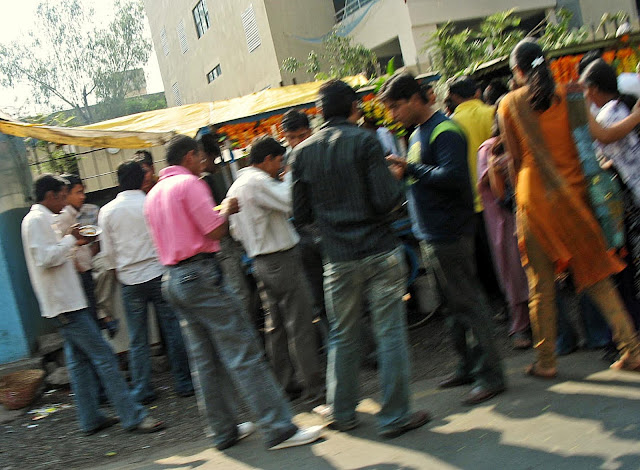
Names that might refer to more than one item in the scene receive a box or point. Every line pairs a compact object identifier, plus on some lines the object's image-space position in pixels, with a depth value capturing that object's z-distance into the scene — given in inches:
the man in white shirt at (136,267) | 217.5
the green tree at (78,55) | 1524.4
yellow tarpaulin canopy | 285.7
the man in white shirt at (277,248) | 184.1
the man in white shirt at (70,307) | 189.2
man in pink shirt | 157.1
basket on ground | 239.8
